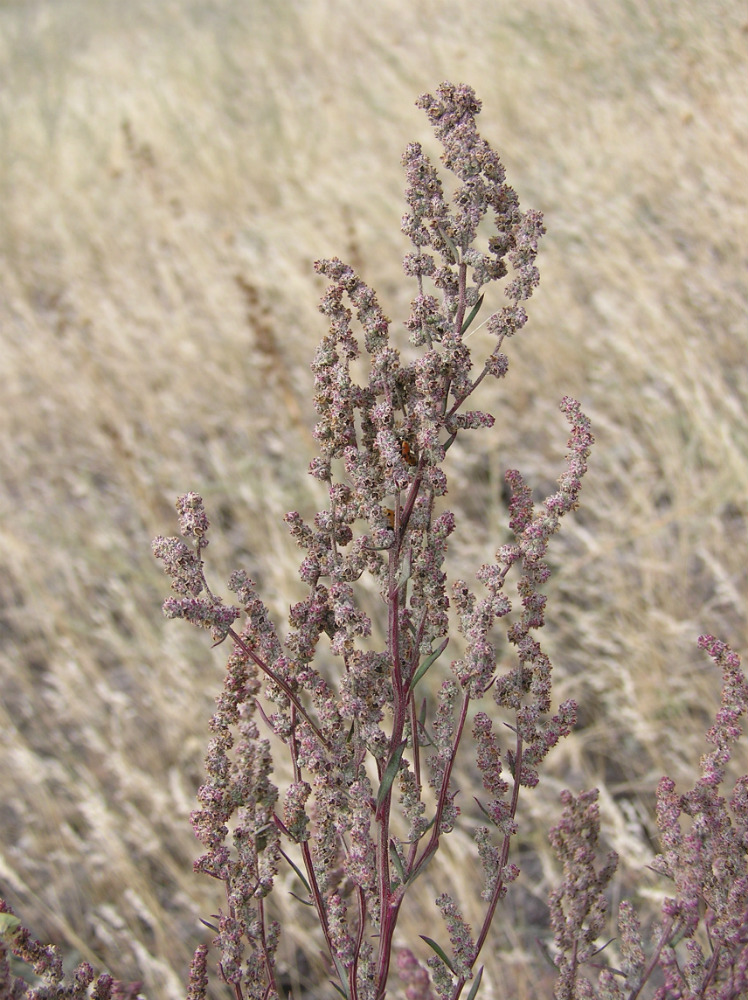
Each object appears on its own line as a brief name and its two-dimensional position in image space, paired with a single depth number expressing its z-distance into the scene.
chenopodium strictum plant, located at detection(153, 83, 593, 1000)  0.56
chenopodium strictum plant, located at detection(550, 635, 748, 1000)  0.56
